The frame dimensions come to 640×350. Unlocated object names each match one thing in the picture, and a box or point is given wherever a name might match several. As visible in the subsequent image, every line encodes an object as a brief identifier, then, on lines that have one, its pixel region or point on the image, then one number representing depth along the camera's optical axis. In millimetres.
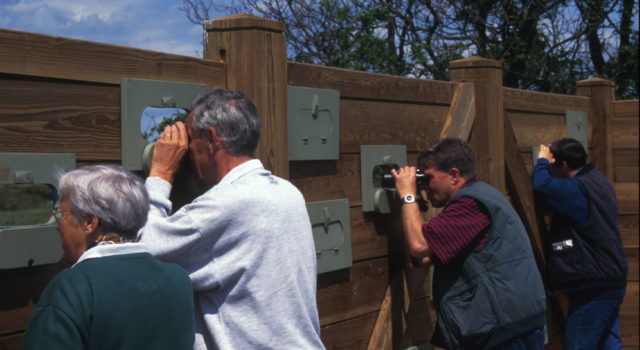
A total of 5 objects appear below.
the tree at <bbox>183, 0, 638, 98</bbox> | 10383
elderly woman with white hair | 1801
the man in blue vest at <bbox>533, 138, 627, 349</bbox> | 5199
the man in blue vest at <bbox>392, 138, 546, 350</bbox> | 3512
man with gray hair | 2314
